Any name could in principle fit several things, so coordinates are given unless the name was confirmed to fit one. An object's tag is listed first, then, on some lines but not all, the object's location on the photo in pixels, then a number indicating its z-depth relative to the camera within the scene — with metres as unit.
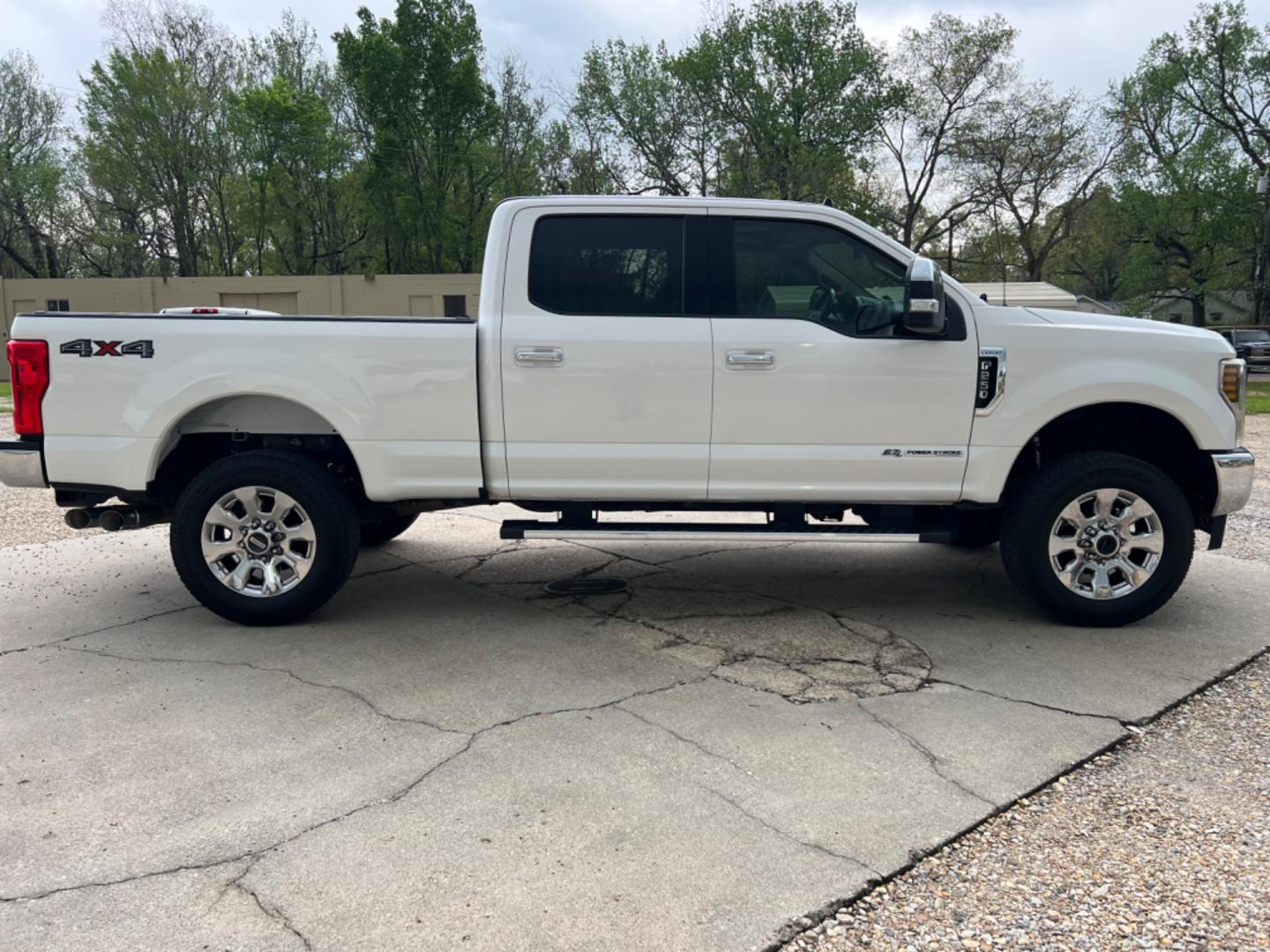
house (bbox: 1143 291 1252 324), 41.47
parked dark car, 32.84
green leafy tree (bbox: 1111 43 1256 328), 37.62
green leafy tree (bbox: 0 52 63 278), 39.47
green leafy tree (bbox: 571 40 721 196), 36.62
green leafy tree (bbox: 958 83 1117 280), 36.58
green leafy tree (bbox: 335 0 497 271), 35.94
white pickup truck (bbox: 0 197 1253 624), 4.72
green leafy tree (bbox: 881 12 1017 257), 37.38
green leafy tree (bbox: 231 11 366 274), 37.94
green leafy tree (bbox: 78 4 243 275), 38.38
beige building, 35.12
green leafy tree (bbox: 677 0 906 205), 35.44
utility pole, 36.47
